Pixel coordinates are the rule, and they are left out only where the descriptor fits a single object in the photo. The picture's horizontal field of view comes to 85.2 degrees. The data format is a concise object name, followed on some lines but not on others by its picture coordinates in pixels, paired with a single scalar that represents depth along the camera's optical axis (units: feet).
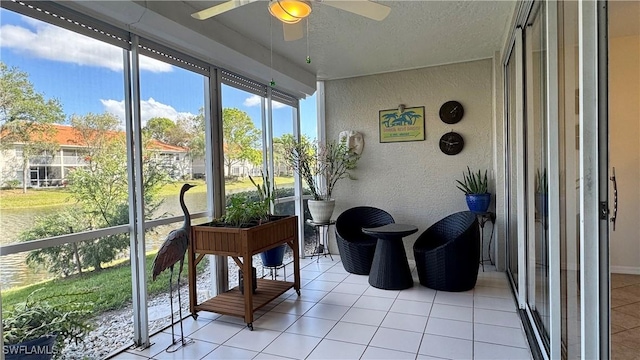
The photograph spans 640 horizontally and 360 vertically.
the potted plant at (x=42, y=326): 6.46
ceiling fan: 6.26
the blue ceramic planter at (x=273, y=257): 13.30
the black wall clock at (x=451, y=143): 14.94
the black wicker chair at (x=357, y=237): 14.10
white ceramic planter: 15.72
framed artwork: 15.58
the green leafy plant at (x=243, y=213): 10.34
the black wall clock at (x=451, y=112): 14.88
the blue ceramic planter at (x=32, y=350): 6.34
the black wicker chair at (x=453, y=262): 11.76
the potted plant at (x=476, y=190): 13.60
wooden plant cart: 9.64
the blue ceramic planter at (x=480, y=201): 13.57
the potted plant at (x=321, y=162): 16.15
